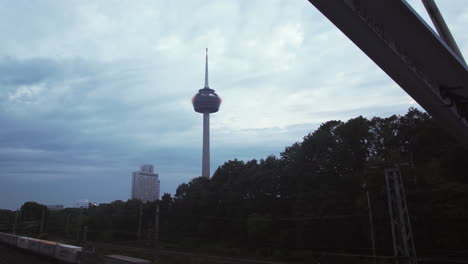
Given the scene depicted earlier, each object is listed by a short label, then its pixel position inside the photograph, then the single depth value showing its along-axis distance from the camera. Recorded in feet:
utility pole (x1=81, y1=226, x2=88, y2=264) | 66.33
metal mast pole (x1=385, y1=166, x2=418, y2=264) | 51.90
